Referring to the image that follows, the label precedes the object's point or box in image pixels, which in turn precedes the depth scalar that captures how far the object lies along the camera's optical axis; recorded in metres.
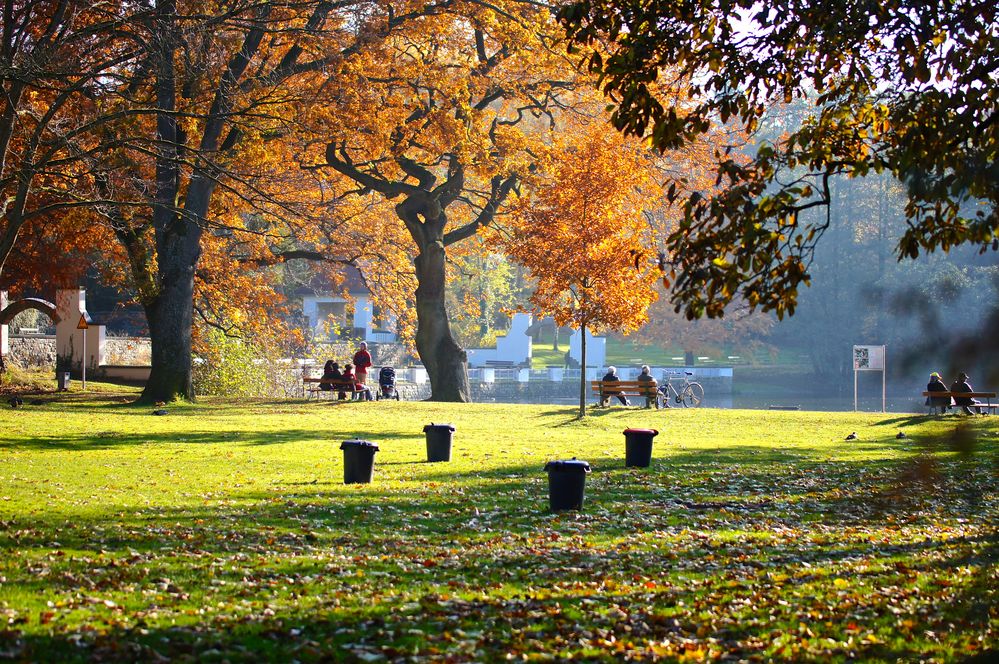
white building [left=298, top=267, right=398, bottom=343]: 74.44
